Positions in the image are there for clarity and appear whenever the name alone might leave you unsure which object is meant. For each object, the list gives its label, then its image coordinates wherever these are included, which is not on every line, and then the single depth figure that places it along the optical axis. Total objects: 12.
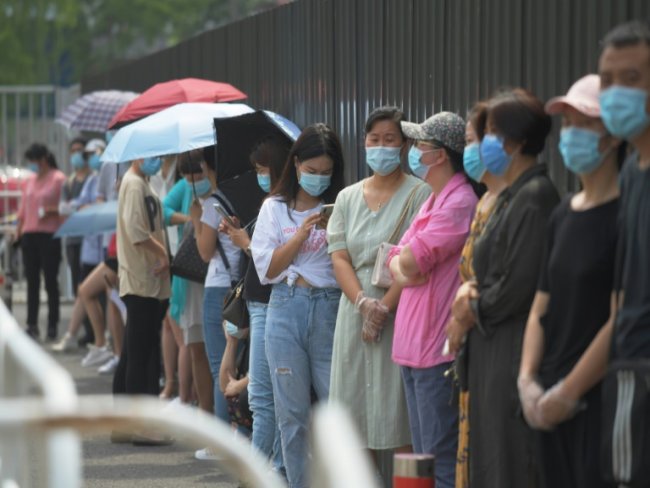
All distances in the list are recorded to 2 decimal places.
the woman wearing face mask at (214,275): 19.22
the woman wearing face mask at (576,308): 10.11
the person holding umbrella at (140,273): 20.97
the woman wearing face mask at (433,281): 13.22
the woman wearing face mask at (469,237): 11.92
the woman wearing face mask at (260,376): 16.37
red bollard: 10.00
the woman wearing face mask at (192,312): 20.34
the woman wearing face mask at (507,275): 11.35
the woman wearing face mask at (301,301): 15.42
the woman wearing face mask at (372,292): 14.35
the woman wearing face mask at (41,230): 34.11
